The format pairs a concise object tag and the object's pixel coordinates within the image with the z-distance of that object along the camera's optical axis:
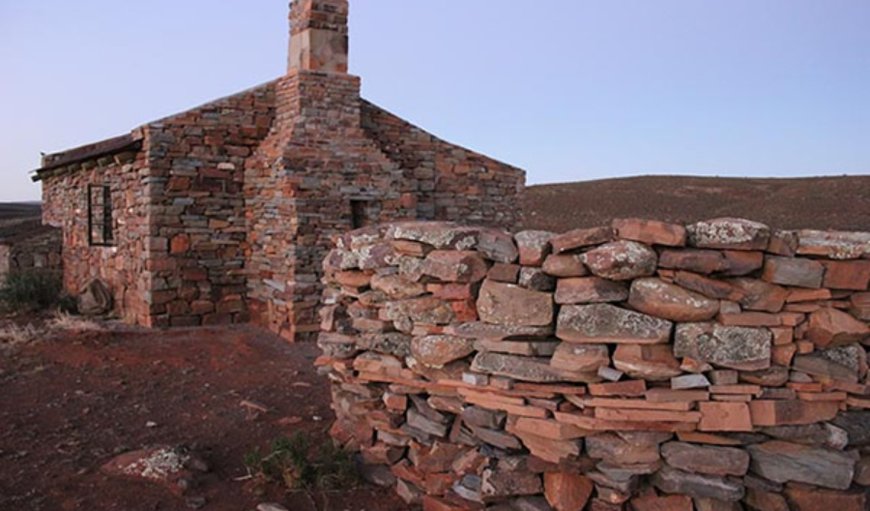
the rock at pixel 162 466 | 5.41
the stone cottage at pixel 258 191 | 10.98
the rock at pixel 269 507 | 4.96
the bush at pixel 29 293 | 12.99
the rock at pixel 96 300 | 12.64
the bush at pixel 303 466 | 5.27
